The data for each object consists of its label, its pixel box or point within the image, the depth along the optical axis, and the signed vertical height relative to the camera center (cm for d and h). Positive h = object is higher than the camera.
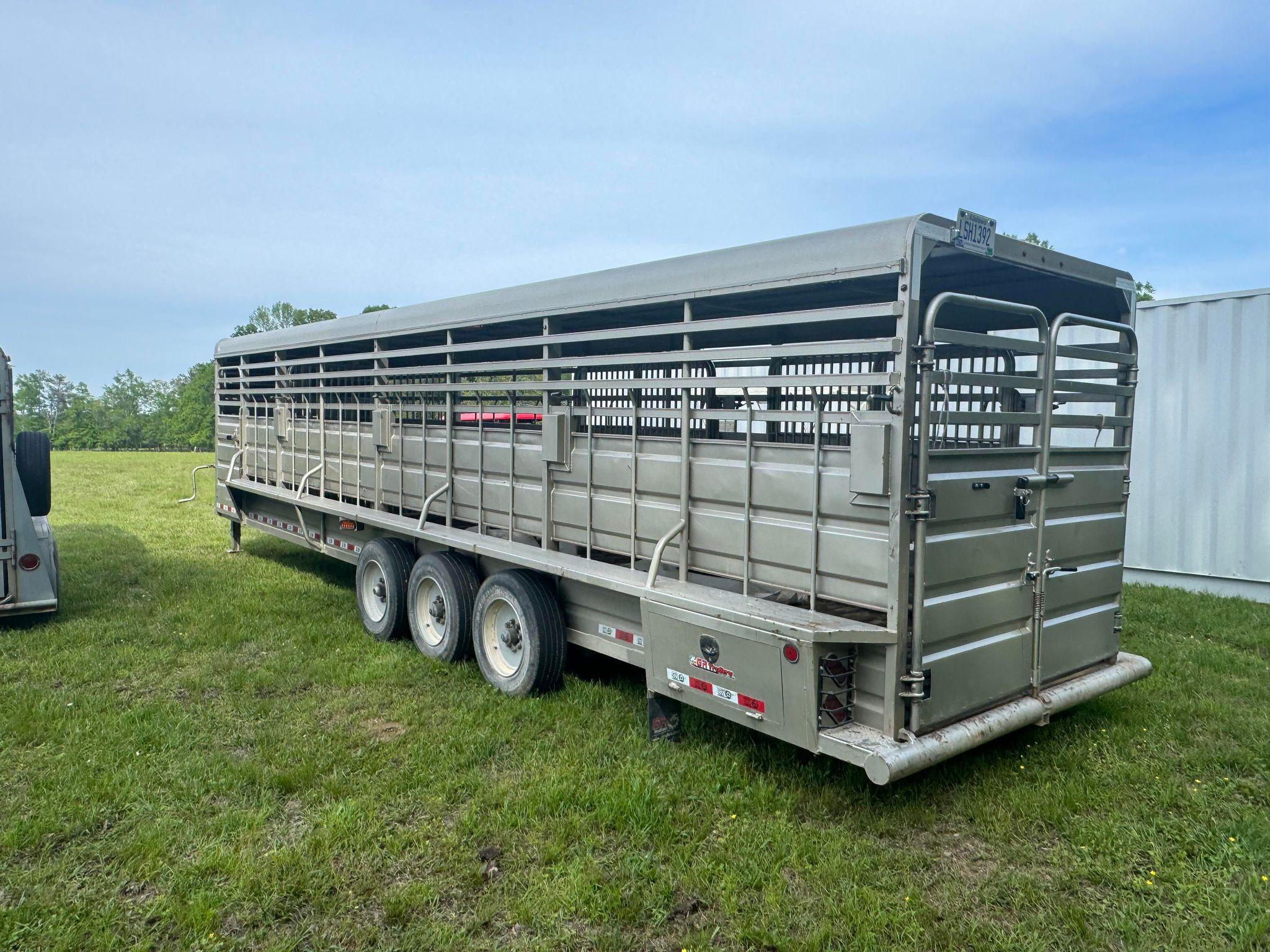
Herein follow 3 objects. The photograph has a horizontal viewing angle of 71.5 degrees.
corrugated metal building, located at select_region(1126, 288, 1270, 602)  834 -38
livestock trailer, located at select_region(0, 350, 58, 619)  671 -81
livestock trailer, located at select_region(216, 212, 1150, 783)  362 -41
